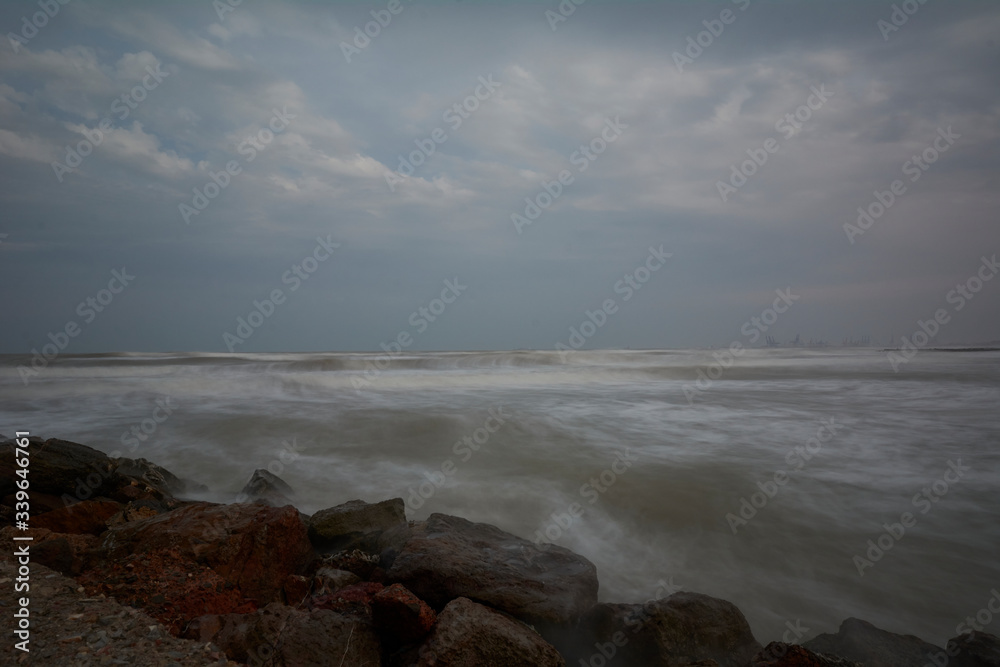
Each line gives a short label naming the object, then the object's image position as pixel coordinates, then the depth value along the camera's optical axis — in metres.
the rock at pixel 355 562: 4.10
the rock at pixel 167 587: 3.29
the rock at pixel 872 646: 3.42
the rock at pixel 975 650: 3.33
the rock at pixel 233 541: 3.83
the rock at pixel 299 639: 2.90
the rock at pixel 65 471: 5.29
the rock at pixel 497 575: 3.46
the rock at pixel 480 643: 2.84
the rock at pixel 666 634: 3.45
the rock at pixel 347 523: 4.71
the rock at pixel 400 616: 3.04
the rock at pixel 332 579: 3.79
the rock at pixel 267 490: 6.47
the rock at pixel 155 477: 5.96
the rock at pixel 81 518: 4.48
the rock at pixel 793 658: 2.97
